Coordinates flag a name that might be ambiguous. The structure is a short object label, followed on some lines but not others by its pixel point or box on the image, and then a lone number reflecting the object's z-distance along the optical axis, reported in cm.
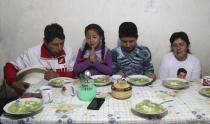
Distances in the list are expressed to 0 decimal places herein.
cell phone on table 114
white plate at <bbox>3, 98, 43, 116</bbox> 104
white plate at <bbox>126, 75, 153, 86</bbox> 145
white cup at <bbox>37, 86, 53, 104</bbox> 120
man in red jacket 176
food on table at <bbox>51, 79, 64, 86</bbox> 147
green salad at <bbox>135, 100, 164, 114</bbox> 107
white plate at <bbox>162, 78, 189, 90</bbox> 139
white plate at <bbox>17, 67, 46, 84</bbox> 167
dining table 103
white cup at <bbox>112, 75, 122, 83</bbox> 150
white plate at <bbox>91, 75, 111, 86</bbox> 144
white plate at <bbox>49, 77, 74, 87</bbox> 154
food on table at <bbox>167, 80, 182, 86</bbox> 144
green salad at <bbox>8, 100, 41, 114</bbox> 107
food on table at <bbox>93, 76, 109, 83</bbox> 150
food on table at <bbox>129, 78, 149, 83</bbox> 149
